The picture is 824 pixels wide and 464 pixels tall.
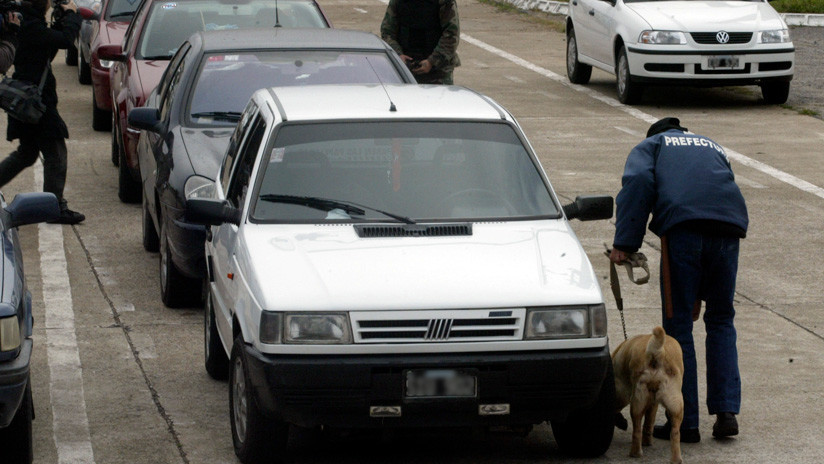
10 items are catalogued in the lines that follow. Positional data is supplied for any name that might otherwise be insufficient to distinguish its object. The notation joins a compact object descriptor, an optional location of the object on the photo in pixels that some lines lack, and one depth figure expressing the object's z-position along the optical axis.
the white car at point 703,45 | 32.37
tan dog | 11.70
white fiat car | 10.70
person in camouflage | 23.37
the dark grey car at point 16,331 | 10.53
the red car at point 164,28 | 22.91
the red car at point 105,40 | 28.33
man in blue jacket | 12.40
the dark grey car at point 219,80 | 17.11
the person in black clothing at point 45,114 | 21.30
